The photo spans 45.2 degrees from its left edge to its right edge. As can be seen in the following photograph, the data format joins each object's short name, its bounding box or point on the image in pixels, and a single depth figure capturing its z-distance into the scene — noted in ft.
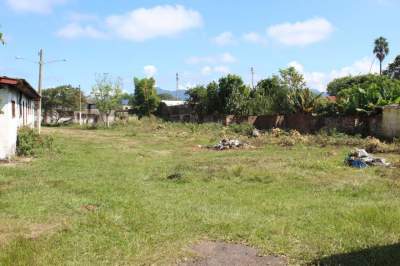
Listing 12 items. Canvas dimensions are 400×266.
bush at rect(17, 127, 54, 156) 60.03
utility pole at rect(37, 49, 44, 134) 105.21
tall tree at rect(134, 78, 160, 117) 202.28
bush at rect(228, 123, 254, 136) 109.89
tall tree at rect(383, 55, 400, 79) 213.66
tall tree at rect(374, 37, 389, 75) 265.13
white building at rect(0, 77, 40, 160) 53.47
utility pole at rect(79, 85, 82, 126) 197.28
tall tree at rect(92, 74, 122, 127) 182.39
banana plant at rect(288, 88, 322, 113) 114.52
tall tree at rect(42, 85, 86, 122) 206.59
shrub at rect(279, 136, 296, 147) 79.25
